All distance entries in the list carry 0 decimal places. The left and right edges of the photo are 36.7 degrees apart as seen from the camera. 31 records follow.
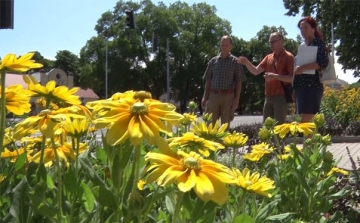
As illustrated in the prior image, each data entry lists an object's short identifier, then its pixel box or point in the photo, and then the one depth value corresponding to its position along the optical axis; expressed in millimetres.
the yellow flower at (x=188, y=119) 1937
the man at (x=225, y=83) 5613
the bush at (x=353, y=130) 11941
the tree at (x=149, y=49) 43500
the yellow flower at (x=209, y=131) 1463
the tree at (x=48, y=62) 72038
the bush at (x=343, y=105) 13219
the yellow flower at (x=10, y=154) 1600
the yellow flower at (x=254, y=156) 1987
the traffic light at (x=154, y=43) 24694
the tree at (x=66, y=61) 73019
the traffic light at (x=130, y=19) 20750
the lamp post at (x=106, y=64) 42850
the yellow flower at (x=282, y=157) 2070
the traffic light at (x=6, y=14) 7250
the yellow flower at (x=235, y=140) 1723
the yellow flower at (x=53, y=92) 1145
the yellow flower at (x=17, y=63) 1027
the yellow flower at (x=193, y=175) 805
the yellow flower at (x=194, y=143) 1188
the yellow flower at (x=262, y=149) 2040
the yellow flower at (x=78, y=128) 1143
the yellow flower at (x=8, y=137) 1565
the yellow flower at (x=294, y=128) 1973
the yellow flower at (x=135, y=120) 865
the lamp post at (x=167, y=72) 40166
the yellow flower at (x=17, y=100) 1093
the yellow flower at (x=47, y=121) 1014
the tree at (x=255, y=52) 51375
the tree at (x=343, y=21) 22305
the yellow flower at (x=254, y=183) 1223
